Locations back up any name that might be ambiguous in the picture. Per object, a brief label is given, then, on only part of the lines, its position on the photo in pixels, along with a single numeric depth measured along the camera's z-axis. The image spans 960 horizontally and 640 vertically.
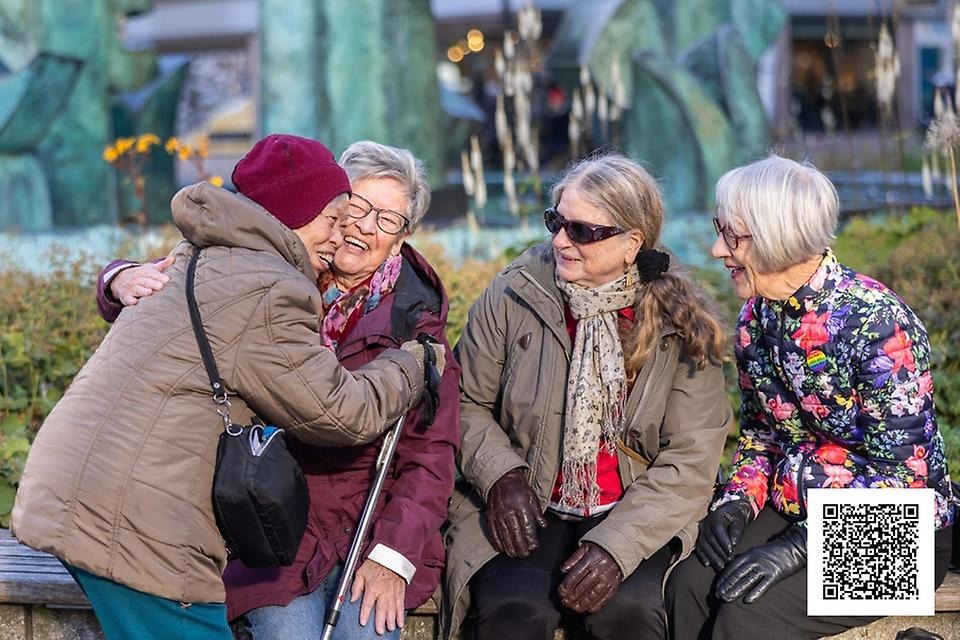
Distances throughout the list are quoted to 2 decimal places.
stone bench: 7.74
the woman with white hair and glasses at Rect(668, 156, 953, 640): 7.28
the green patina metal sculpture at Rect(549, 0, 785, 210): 20.22
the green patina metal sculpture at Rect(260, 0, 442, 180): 19.83
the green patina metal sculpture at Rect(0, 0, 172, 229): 20.19
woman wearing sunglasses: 7.61
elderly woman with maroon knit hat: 5.89
